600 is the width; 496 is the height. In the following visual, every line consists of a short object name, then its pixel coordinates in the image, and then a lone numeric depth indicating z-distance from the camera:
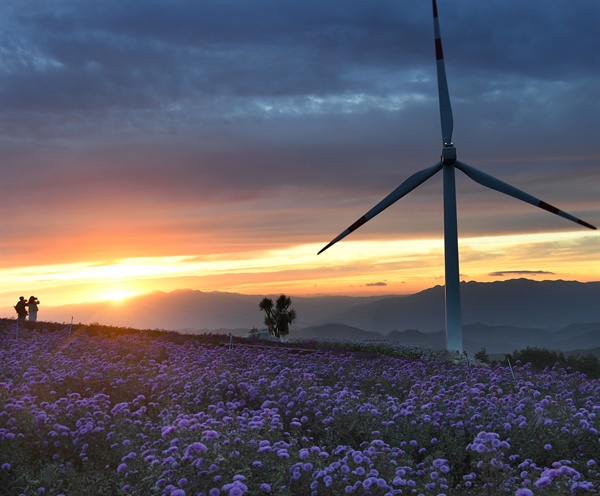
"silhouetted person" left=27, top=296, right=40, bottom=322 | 34.12
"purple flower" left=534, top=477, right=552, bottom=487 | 6.49
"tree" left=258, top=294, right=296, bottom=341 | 39.25
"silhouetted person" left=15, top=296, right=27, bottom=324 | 34.84
